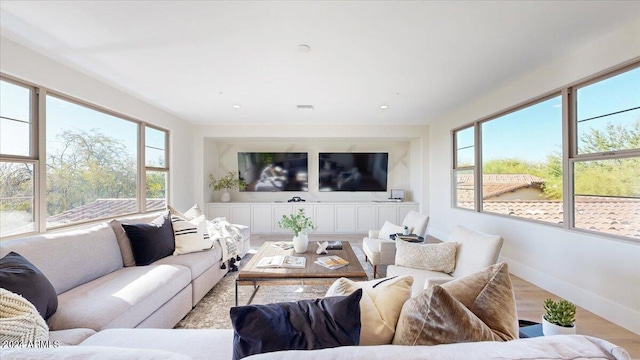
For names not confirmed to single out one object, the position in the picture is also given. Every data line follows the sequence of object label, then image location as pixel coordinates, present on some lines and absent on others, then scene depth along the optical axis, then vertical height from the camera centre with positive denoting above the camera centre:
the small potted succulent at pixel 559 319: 1.12 -0.62
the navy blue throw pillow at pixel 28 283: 1.35 -0.55
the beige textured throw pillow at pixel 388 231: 3.34 -0.67
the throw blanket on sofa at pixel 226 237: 3.12 -0.72
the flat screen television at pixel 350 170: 6.04 +0.26
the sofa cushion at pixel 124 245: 2.39 -0.60
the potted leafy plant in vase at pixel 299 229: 2.76 -0.53
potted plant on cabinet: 5.88 -0.07
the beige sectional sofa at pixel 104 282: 1.55 -0.78
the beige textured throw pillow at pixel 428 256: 2.17 -0.66
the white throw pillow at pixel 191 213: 3.13 -0.43
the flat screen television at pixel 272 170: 6.00 +0.26
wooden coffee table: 2.16 -0.80
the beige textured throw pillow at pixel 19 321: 1.02 -0.60
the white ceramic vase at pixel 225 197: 5.82 -0.36
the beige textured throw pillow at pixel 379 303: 0.91 -0.48
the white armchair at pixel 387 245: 2.95 -0.79
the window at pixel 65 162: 2.34 +0.22
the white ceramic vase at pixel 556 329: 1.11 -0.66
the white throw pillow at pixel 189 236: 2.79 -0.61
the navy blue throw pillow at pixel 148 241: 2.41 -0.59
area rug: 2.21 -1.22
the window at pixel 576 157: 2.18 +0.24
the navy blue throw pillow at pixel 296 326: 0.79 -0.47
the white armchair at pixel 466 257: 1.89 -0.59
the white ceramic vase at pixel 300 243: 2.76 -0.68
